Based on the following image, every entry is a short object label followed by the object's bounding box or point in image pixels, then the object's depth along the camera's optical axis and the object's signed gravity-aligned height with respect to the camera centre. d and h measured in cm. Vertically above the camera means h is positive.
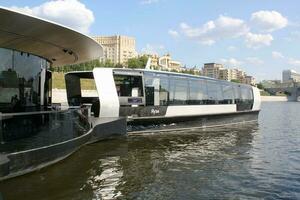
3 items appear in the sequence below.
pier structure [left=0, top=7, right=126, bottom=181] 707 -4
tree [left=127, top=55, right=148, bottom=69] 8718 +1134
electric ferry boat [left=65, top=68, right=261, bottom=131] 1419 +16
